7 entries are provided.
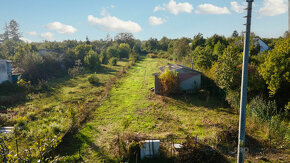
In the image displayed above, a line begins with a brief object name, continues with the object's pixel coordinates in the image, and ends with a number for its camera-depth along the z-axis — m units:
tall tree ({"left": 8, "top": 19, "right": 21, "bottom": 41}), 82.62
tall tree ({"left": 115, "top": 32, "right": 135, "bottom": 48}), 76.49
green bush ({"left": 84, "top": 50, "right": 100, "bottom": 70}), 31.11
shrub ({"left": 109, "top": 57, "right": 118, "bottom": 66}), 37.41
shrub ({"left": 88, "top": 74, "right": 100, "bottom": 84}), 22.31
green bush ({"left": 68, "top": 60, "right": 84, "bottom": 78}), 26.14
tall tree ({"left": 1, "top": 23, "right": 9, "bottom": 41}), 82.69
